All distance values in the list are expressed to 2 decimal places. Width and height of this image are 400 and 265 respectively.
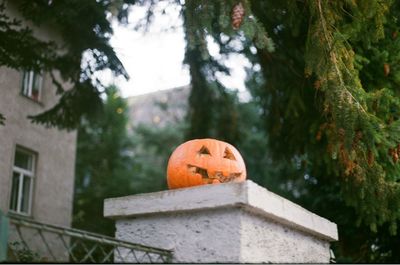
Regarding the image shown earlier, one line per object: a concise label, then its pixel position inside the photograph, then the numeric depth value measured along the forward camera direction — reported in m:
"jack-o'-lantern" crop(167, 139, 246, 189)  3.49
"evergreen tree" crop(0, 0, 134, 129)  6.45
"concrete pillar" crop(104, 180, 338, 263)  2.75
